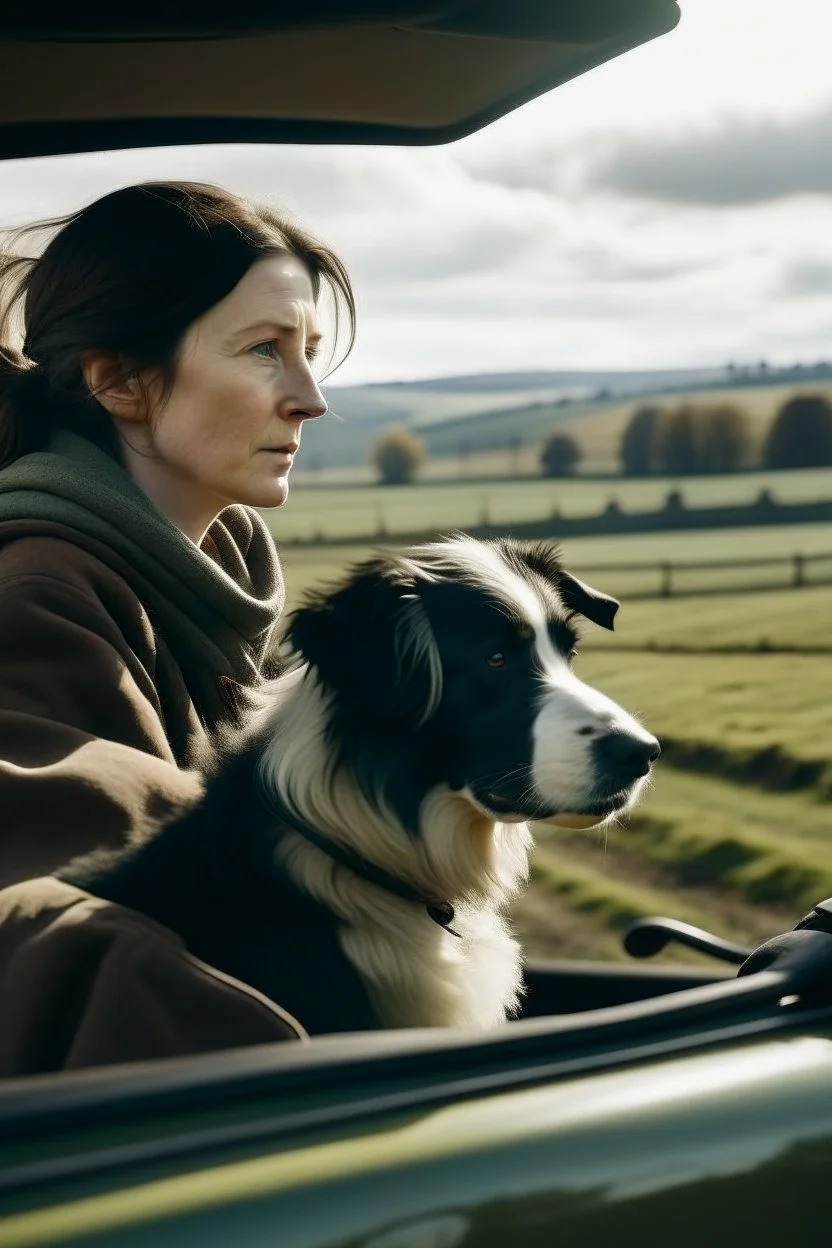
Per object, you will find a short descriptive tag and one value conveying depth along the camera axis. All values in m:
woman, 2.21
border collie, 2.19
